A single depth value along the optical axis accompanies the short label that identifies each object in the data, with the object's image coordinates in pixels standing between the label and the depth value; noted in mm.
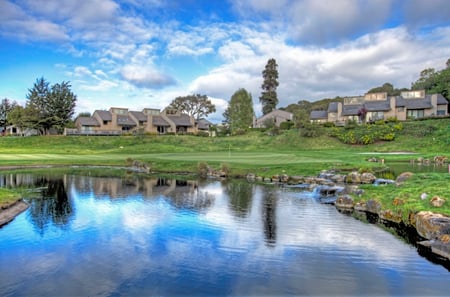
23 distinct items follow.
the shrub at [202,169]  36594
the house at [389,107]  74562
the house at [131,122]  89000
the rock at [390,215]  17089
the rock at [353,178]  27969
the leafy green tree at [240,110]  92875
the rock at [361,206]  19734
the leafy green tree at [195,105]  116250
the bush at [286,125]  80188
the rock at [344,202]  20417
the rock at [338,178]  28428
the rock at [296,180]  29472
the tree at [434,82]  81188
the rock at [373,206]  18792
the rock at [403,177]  23488
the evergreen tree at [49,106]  85688
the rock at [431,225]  13531
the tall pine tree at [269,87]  113425
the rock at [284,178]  30259
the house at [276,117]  99400
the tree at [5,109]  103438
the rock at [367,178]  27531
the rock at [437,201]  15445
